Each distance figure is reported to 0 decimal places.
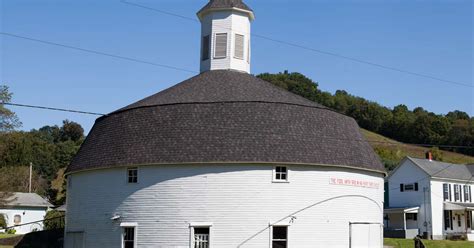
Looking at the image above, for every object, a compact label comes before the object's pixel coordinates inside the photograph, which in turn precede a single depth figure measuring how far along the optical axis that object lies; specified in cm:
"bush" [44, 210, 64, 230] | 4484
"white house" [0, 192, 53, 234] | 6071
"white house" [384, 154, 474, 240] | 5056
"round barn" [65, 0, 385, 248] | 2434
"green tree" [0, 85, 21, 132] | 5084
